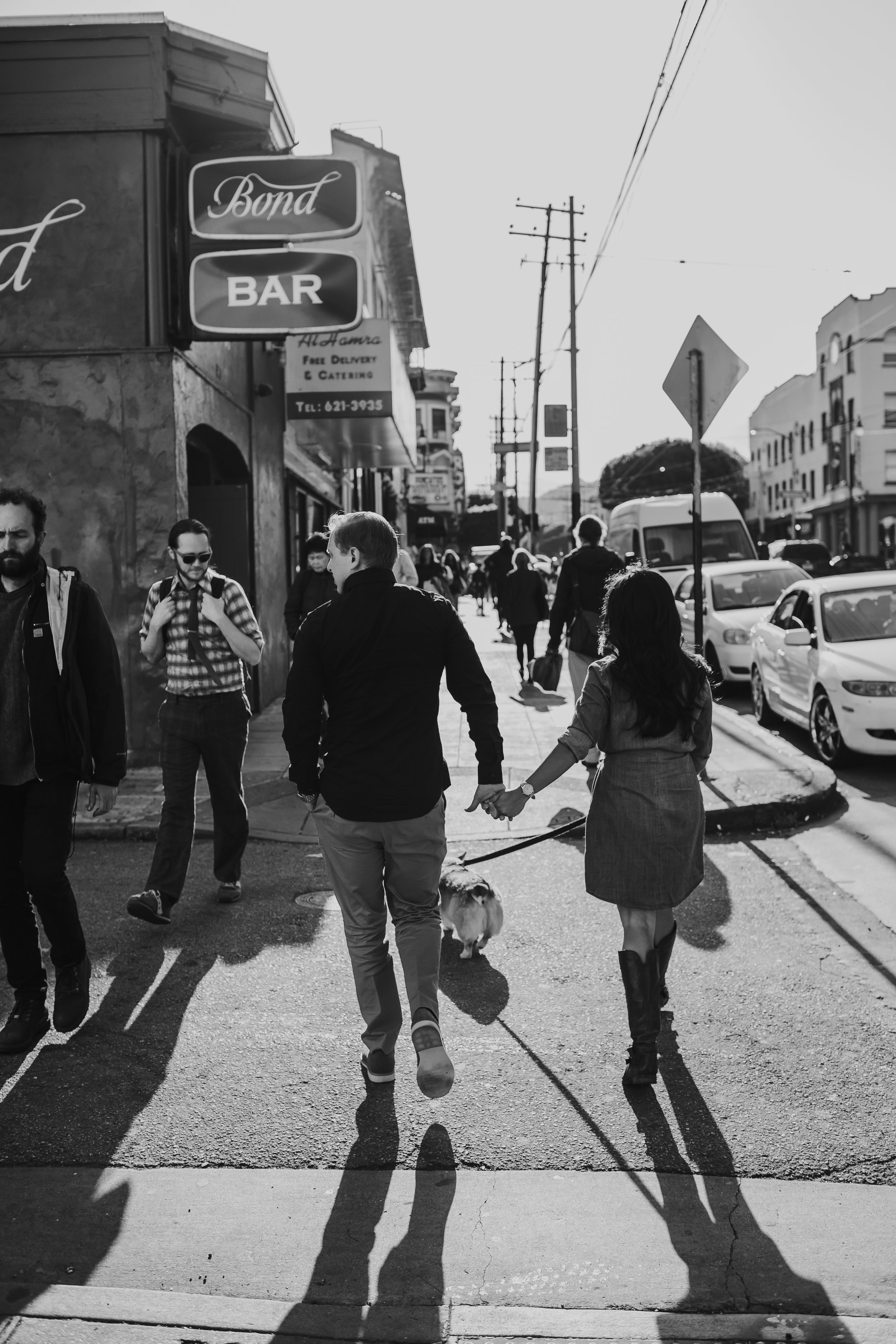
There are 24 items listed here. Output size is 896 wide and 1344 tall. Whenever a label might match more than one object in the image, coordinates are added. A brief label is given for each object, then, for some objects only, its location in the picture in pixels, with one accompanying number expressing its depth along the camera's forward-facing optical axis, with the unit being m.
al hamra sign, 13.94
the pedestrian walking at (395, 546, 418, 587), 11.78
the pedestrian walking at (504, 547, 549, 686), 15.66
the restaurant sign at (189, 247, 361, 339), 9.56
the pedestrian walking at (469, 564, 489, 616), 38.75
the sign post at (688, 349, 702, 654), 8.45
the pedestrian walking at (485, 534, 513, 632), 18.72
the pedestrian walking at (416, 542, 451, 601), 19.73
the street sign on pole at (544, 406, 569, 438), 34.81
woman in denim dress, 3.91
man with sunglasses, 5.79
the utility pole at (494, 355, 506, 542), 69.00
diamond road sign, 8.38
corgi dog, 5.16
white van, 20.91
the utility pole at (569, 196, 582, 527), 35.12
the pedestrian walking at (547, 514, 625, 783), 8.91
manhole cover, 6.23
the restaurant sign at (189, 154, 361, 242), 9.66
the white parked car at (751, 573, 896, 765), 9.22
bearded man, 4.35
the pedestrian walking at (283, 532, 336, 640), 9.45
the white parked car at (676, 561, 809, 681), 14.10
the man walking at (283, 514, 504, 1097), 3.81
